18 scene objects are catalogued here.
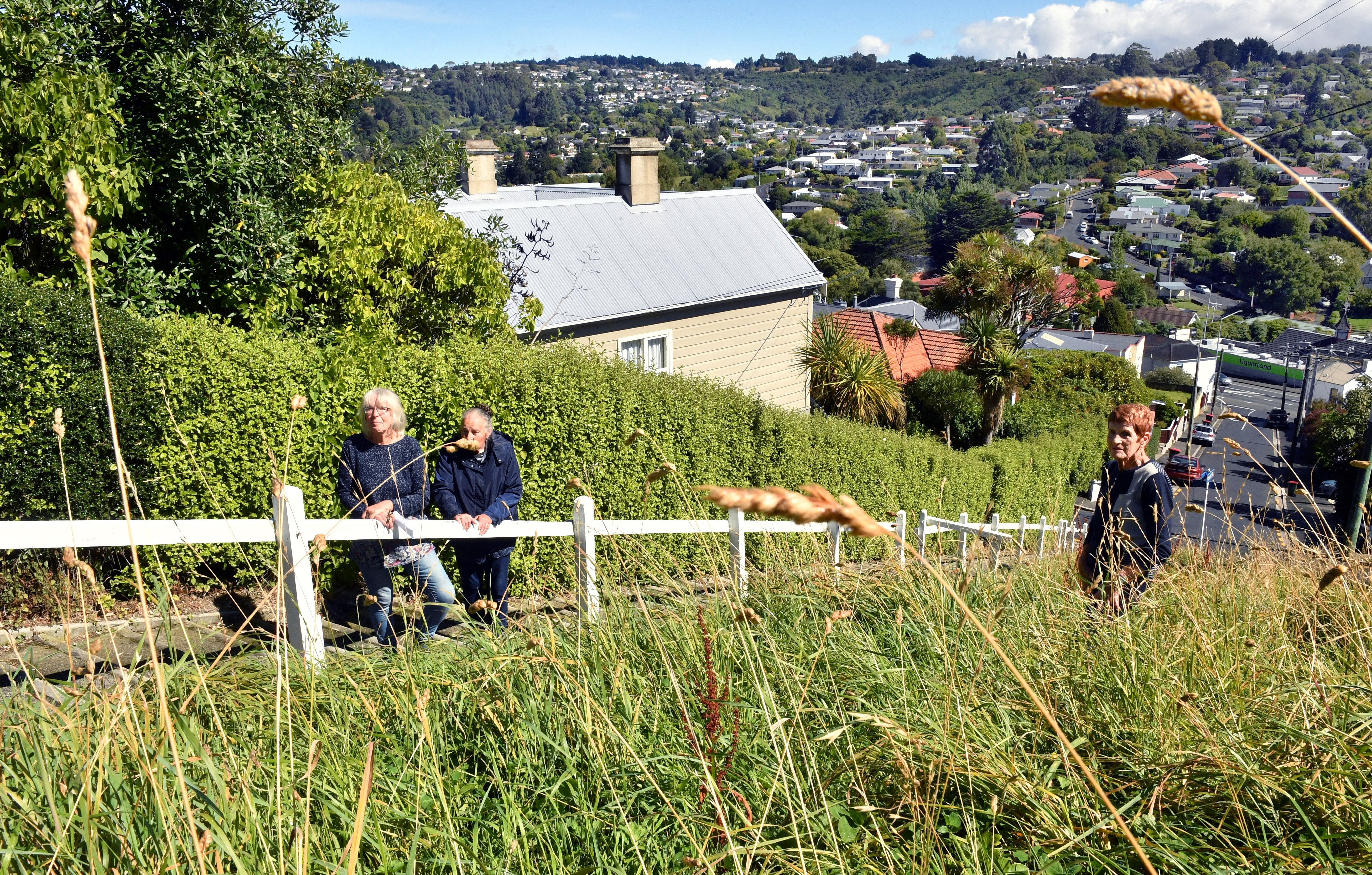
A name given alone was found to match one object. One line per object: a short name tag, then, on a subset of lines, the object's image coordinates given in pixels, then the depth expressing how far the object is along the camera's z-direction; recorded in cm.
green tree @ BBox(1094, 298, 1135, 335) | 8081
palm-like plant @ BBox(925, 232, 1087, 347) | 2639
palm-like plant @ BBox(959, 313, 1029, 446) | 2386
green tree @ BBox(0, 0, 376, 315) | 734
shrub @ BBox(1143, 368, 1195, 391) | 7325
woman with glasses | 476
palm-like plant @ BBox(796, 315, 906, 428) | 2116
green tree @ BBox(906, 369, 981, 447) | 2639
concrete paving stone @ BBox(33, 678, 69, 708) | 282
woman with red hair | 430
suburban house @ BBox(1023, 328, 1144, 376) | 6612
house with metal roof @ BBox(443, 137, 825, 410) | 1781
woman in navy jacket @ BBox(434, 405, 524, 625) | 523
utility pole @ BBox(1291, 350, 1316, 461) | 4159
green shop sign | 8656
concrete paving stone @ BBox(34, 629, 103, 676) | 440
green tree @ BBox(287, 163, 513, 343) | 862
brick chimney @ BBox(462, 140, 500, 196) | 2162
